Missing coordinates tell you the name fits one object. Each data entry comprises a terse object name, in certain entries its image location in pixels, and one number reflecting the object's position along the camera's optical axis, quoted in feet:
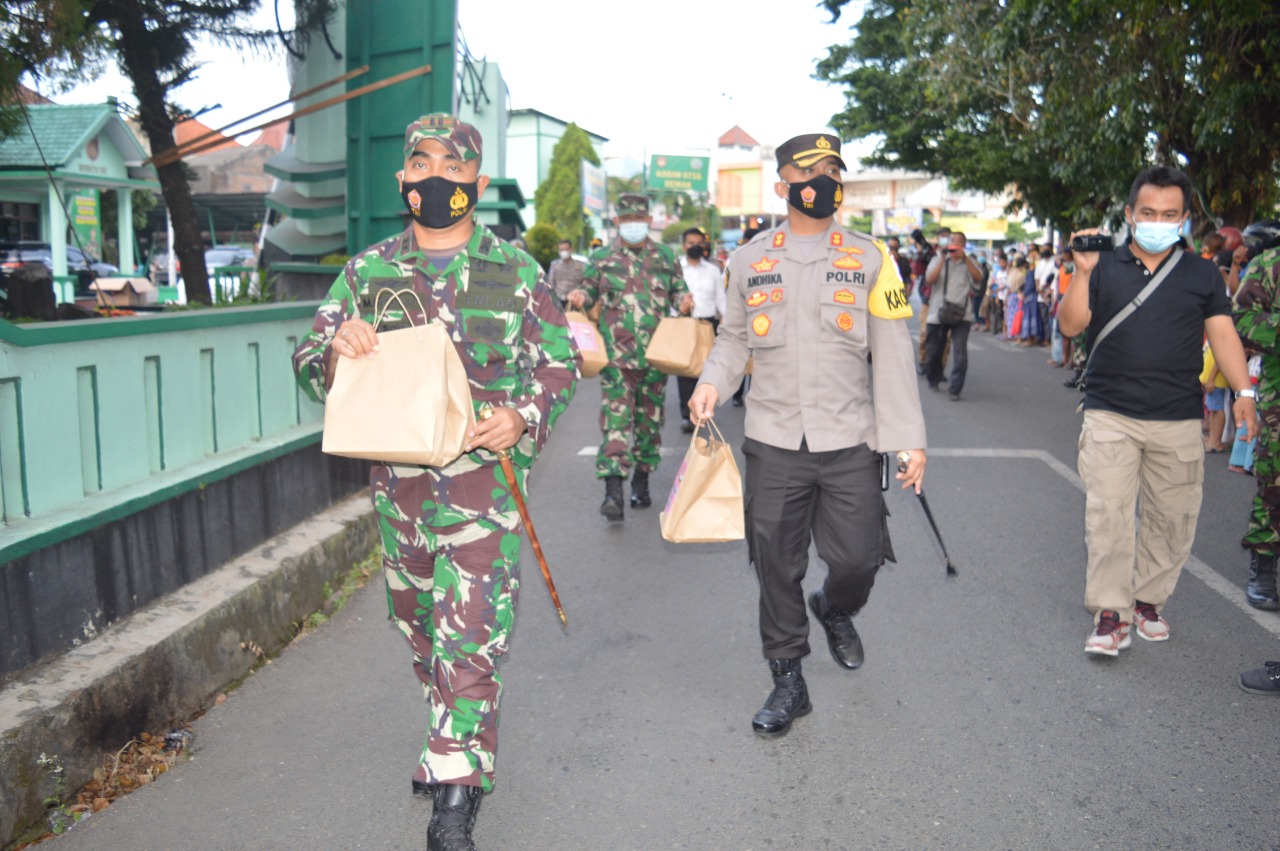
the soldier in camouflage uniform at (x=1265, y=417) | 17.97
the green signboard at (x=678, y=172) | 177.88
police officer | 13.25
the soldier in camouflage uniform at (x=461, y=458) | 11.03
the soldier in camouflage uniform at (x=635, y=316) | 25.52
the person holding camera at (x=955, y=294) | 43.60
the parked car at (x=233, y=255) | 44.02
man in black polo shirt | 15.30
